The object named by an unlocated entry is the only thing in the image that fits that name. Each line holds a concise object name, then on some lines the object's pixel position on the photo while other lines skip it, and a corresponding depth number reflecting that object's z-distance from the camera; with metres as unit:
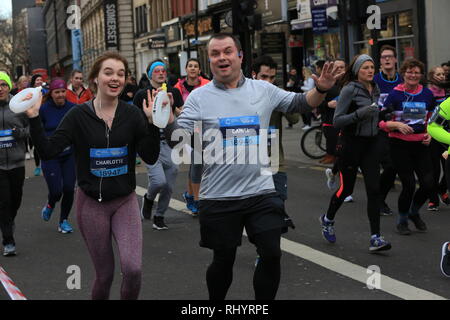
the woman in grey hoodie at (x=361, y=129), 7.89
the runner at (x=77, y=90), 12.28
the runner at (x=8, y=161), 8.38
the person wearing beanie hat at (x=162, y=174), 9.38
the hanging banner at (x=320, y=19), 27.36
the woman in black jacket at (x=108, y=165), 5.15
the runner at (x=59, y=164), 9.46
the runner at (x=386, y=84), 9.76
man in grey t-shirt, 5.15
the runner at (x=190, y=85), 10.59
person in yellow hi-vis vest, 6.61
